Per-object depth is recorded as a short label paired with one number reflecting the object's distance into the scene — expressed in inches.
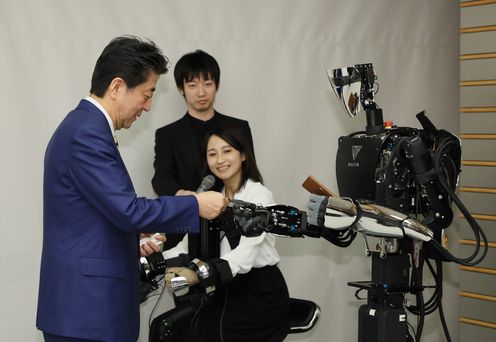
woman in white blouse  126.6
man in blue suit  88.4
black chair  130.4
